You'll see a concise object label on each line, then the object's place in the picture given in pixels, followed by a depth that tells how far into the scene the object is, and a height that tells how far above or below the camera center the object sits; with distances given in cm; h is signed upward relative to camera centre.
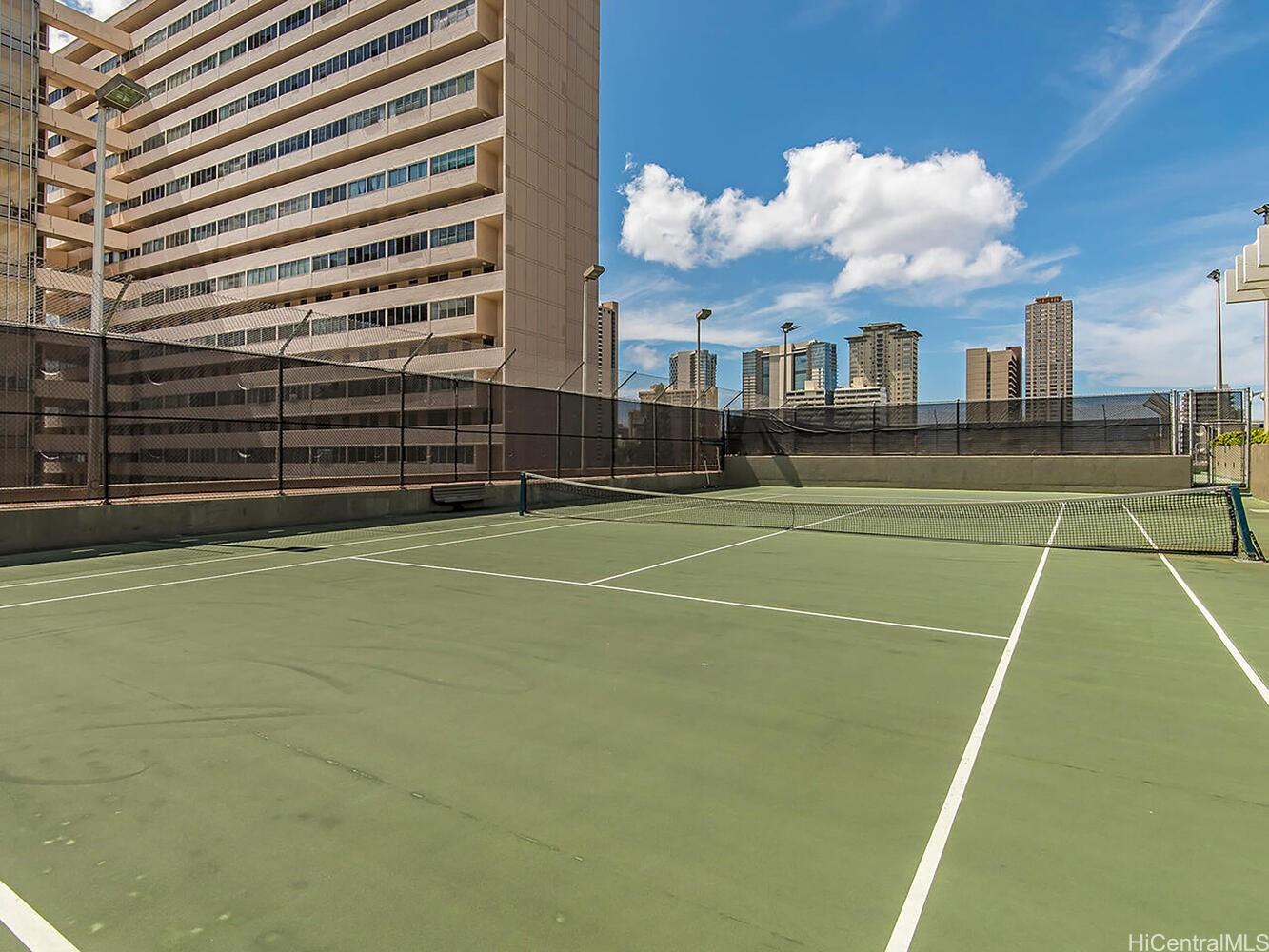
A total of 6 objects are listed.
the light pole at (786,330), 3586 +675
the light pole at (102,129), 1264 +659
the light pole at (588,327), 2638 +537
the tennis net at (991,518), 1295 -154
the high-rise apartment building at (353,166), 4547 +2170
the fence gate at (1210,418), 2455 +158
